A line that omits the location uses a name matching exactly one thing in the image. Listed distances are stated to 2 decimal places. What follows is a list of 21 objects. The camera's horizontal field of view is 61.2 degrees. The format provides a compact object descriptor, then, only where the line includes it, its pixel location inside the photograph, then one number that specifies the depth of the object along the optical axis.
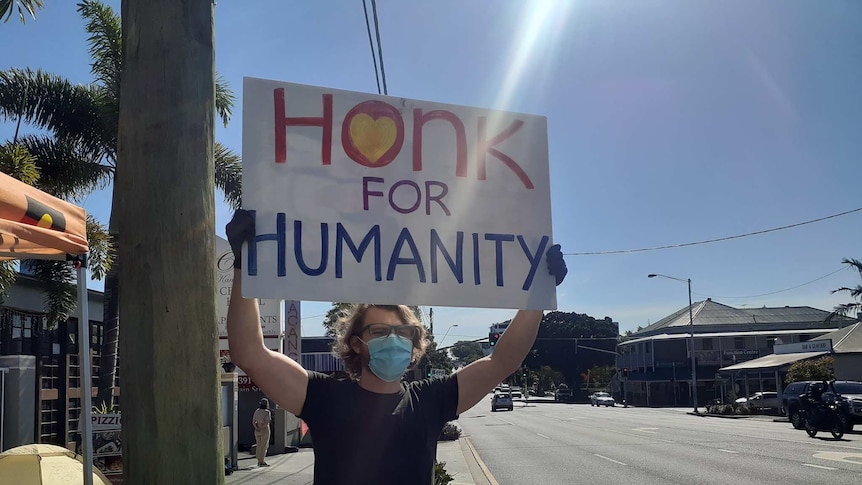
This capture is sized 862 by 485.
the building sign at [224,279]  9.33
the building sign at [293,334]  13.49
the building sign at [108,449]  8.96
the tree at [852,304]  38.22
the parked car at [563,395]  75.62
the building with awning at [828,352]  36.44
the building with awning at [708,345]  60.34
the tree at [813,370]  34.94
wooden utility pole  2.20
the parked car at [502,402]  52.72
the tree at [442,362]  89.07
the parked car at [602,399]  61.53
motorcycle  19.59
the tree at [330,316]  41.84
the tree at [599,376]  82.62
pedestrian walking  15.22
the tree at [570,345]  87.75
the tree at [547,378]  93.75
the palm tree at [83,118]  13.39
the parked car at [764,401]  41.19
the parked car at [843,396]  21.45
